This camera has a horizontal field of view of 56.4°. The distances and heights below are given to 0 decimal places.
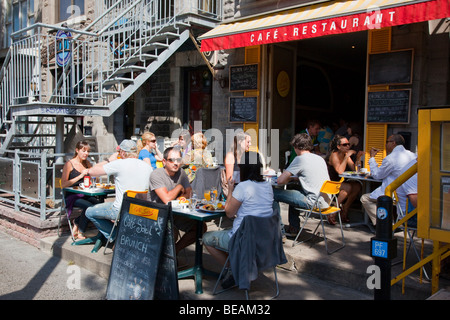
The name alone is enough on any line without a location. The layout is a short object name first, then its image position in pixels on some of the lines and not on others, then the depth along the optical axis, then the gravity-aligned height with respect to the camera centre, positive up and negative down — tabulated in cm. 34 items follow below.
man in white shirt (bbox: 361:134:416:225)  531 -33
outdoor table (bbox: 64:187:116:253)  544 -74
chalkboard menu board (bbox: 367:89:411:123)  638 +56
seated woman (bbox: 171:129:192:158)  803 -10
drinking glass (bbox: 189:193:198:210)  455 -71
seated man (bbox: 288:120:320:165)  801 +21
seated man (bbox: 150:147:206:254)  471 -55
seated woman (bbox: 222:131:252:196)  614 -25
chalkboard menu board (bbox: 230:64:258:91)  831 +127
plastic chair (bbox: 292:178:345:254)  517 -82
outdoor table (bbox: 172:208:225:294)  422 -112
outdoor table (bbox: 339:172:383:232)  605 -66
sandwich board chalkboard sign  382 -111
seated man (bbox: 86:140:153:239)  516 -55
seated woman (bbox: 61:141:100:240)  586 -63
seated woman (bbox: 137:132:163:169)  709 -16
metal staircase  766 +150
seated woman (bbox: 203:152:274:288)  396 -57
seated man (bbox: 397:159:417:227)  456 -60
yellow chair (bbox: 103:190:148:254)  481 -67
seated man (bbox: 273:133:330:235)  543 -45
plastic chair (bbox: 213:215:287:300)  379 -99
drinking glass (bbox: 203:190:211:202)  488 -66
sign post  304 -76
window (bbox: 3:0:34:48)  1484 +447
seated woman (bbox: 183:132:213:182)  707 -30
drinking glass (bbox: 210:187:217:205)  491 -64
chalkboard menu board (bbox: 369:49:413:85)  635 +116
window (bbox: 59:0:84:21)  1284 +403
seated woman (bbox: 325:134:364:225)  664 -42
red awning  527 +175
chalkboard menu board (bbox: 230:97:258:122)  835 +63
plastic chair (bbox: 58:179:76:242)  580 -107
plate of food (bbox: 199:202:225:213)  439 -72
